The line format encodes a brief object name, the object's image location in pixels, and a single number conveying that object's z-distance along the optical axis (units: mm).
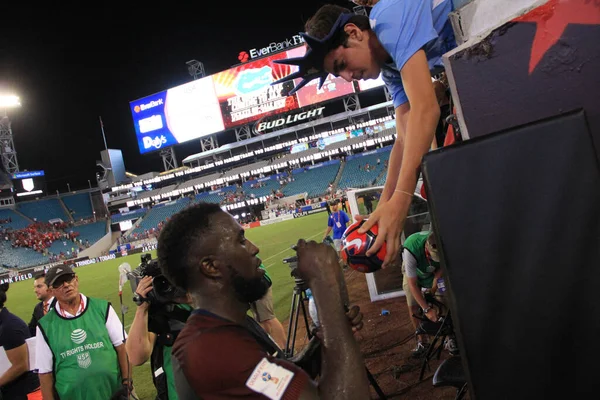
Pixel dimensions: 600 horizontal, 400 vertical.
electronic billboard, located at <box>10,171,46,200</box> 53031
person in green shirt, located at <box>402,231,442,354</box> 4812
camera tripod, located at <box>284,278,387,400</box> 4274
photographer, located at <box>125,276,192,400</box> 3082
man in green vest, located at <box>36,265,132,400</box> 3852
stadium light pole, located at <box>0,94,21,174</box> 46688
